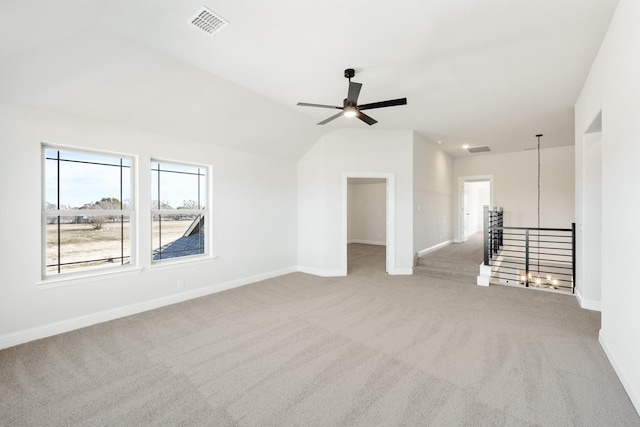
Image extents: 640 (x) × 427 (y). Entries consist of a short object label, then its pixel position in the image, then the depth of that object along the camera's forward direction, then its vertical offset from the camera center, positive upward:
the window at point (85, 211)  3.12 +0.01
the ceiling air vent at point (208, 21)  2.21 +1.60
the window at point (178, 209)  3.98 +0.04
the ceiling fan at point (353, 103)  2.92 +1.20
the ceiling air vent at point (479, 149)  6.95 +1.63
